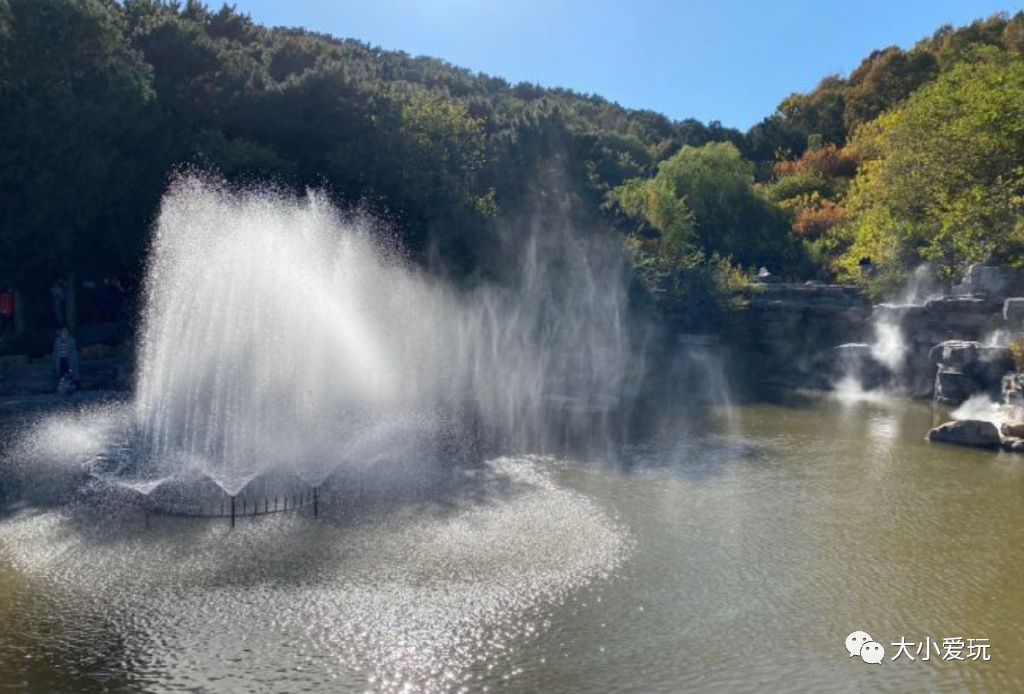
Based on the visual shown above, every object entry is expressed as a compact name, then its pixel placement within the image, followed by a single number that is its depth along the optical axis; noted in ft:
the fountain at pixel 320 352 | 79.30
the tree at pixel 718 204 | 191.31
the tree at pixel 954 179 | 132.57
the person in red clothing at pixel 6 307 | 112.68
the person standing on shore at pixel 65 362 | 97.25
